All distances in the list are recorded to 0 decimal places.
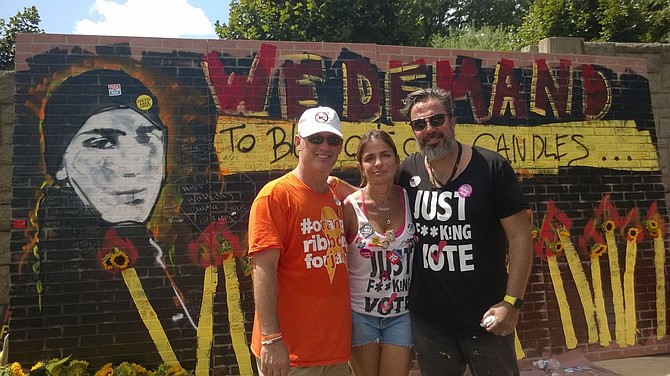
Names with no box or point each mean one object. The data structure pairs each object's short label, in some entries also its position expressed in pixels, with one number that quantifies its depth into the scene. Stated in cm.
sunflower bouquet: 363
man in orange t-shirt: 231
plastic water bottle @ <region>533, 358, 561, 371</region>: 456
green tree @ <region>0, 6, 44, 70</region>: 1667
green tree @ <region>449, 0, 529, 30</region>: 2552
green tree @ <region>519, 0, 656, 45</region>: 815
